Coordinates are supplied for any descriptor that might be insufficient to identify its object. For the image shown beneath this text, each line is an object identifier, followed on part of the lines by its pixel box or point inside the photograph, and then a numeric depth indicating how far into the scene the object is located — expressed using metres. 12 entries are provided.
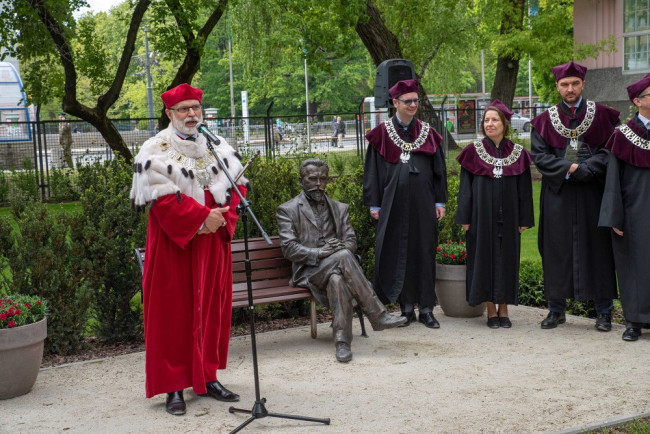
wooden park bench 7.04
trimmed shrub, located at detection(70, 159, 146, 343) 7.28
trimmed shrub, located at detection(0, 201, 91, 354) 6.91
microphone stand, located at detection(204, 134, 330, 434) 4.90
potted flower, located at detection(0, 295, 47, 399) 5.76
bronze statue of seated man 6.75
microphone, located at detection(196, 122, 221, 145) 5.02
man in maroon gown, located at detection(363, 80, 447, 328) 7.65
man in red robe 5.27
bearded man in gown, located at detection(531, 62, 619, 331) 7.33
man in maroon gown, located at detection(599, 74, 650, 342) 6.96
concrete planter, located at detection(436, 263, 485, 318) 7.96
